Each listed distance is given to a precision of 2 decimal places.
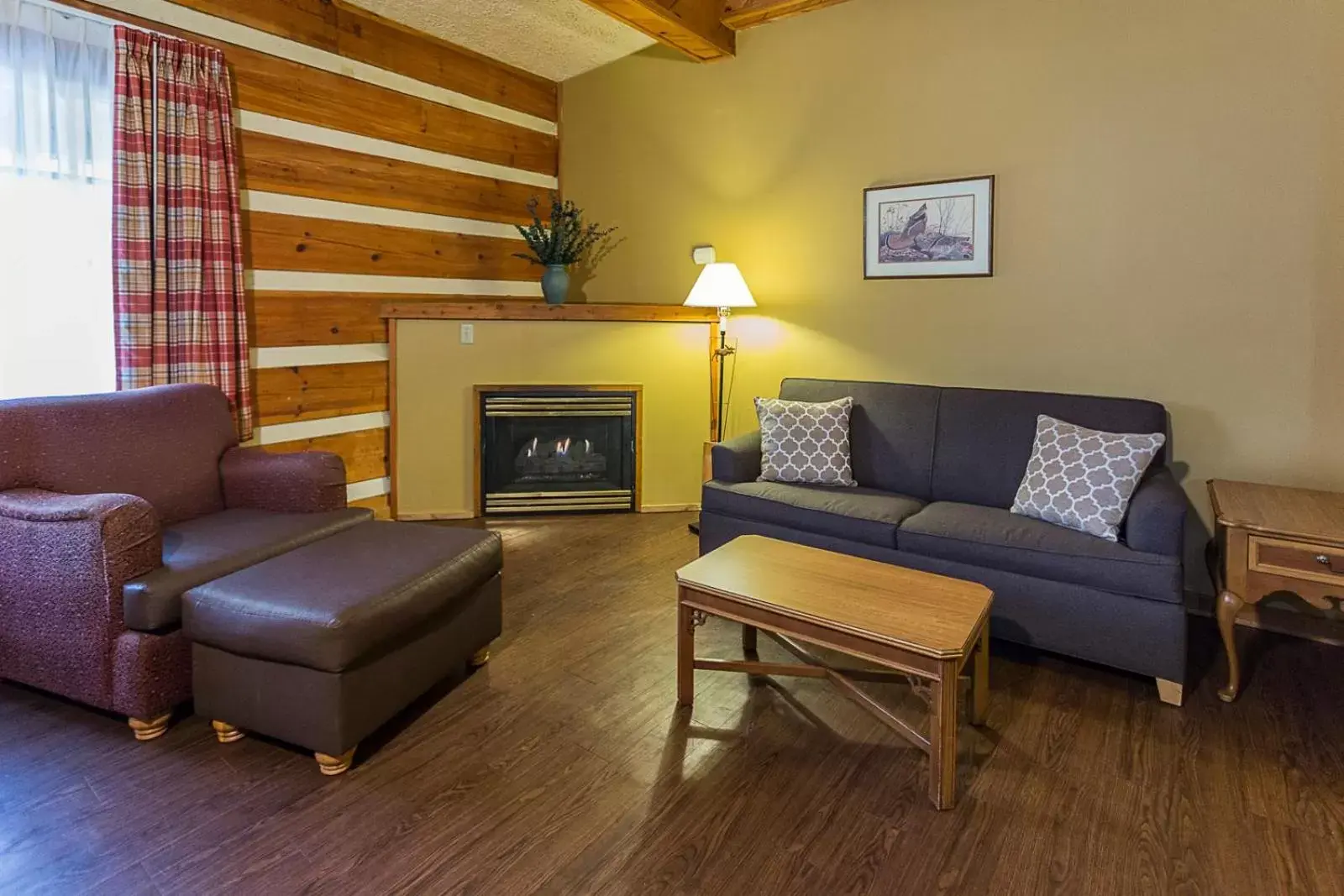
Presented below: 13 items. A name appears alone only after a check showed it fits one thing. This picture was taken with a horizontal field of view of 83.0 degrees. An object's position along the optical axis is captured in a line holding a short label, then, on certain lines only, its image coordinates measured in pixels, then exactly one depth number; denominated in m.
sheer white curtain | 2.83
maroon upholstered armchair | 2.11
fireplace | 4.43
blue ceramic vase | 4.51
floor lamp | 4.16
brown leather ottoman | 1.94
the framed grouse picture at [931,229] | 3.59
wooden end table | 2.17
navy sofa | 2.41
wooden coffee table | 1.87
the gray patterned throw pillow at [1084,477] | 2.62
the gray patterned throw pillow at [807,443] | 3.45
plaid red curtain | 3.07
